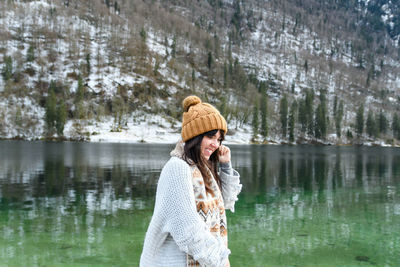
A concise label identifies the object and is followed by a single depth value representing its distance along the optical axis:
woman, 2.62
